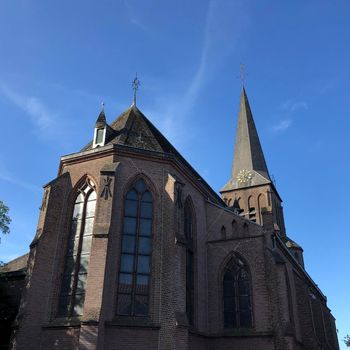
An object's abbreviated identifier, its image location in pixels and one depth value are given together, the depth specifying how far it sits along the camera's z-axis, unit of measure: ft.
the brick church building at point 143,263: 46.19
